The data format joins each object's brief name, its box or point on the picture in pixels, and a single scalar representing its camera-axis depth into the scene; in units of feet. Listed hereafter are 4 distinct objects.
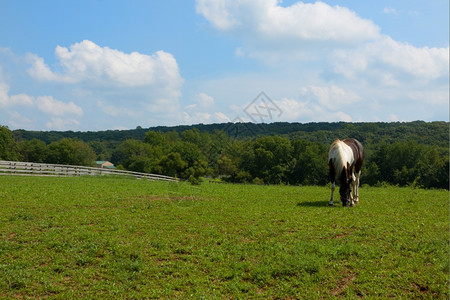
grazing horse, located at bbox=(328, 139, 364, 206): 39.73
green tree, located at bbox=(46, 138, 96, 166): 251.80
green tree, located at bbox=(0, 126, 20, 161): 188.62
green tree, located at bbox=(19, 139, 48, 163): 261.44
